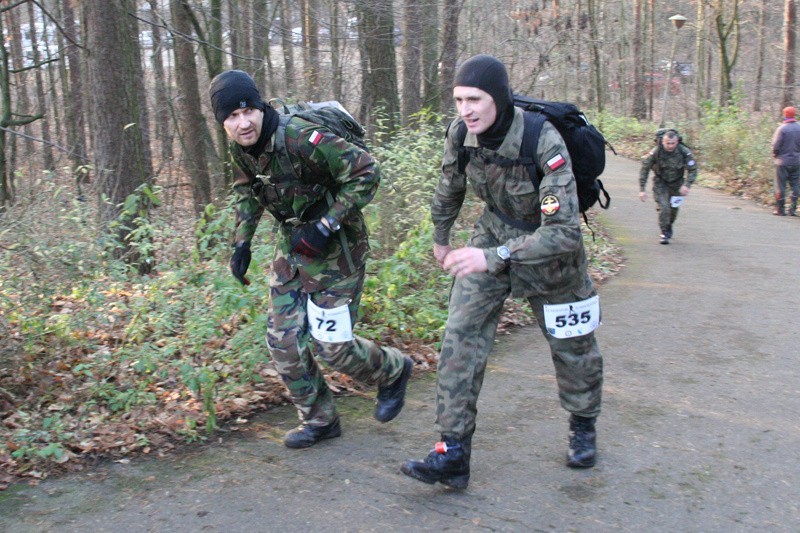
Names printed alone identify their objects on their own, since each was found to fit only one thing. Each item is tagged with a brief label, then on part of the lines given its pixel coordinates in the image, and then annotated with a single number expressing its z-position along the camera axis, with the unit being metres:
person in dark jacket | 14.92
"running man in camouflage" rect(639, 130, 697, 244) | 11.16
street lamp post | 23.42
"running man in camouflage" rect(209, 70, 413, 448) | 4.03
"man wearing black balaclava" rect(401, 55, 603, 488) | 3.50
